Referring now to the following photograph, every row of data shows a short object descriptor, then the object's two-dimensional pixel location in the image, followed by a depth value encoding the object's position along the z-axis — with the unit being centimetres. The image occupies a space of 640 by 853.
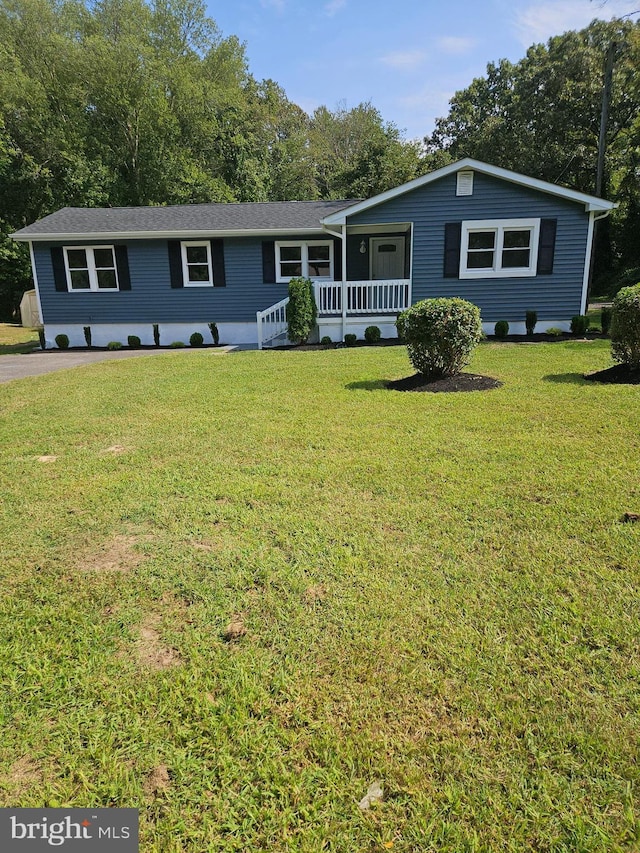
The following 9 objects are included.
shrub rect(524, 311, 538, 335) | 1291
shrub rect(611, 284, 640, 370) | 644
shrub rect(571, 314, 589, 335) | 1238
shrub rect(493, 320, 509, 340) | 1255
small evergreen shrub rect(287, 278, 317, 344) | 1231
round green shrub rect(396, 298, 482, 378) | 658
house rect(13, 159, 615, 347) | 1259
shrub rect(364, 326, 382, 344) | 1269
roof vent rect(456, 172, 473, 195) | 1240
